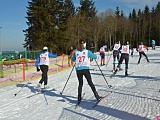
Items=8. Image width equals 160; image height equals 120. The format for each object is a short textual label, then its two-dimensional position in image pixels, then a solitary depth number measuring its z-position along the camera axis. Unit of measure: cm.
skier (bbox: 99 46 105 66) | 2028
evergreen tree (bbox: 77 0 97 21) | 6638
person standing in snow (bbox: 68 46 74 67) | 2344
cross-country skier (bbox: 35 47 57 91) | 1048
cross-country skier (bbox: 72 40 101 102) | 736
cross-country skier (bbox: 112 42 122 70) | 1711
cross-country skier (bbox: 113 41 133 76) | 1366
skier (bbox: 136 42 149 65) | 1972
